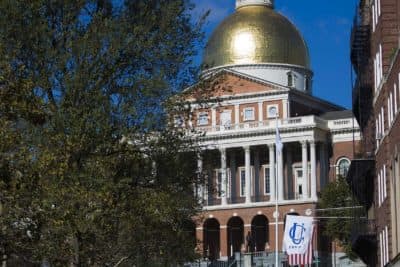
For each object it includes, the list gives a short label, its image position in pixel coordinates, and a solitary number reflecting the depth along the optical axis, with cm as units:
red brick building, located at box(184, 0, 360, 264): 13850
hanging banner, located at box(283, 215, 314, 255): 5866
